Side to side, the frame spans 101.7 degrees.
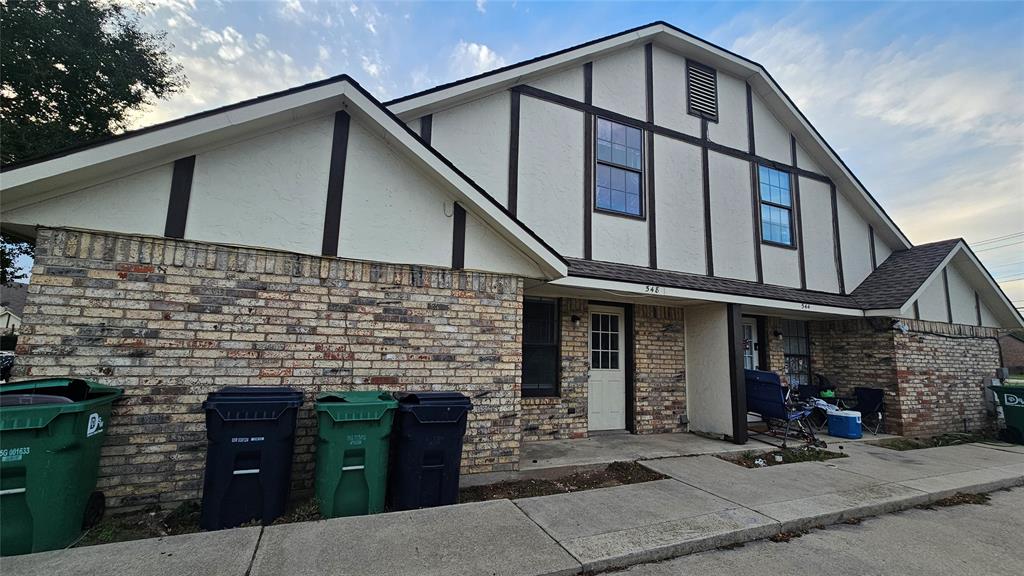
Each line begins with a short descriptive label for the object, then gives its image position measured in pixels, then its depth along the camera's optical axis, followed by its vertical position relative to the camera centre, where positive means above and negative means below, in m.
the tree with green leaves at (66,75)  8.24 +5.50
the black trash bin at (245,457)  3.33 -0.96
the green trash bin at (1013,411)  8.39 -1.06
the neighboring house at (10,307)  25.08 +1.61
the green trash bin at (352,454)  3.59 -0.99
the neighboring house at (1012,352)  24.89 +0.37
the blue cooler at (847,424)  7.98 -1.35
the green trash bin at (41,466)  2.81 -0.92
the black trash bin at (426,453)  3.84 -1.03
